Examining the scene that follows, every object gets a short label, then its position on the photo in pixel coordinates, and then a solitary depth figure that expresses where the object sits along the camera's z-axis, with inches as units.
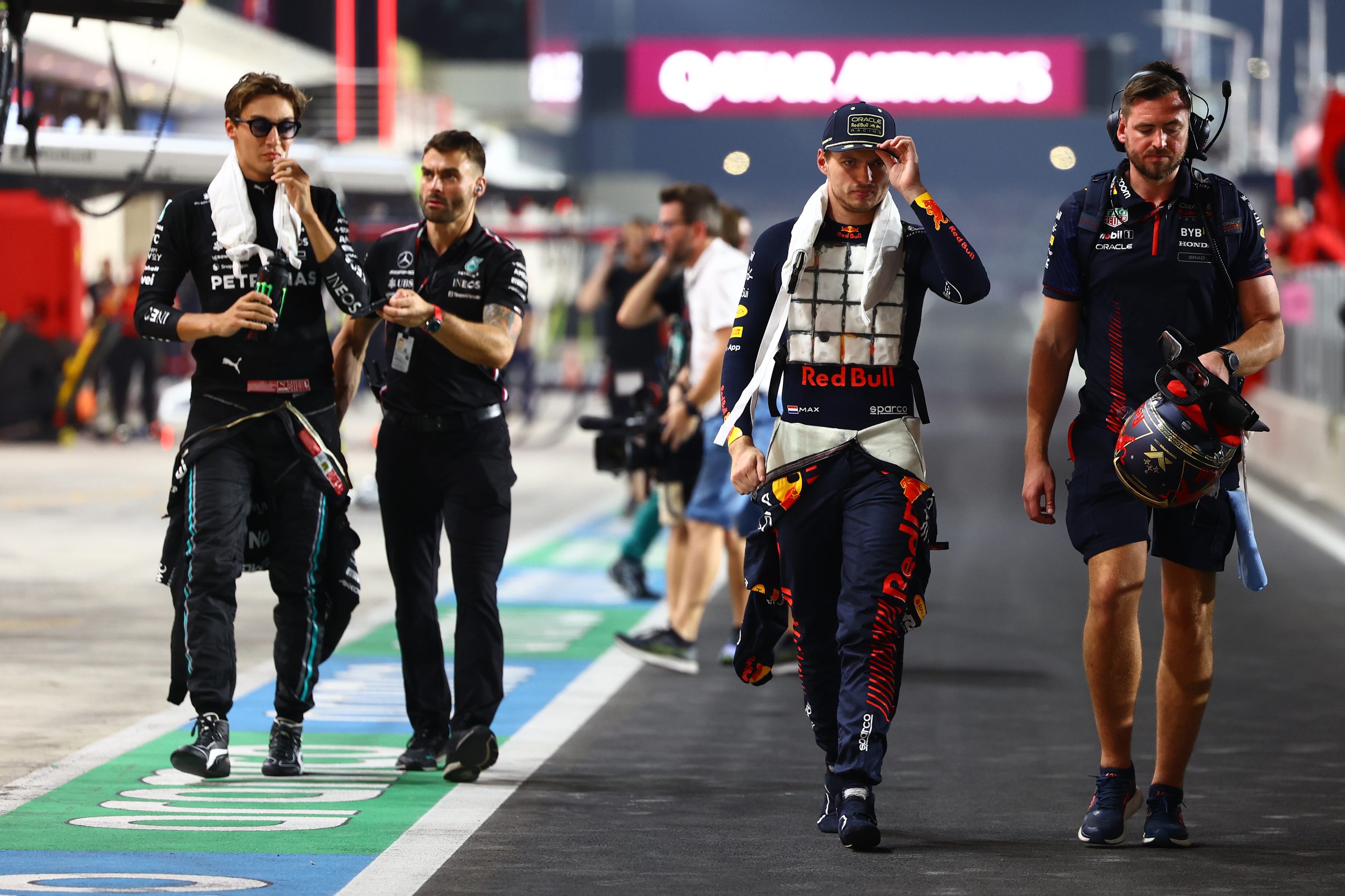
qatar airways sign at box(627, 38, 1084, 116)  3620.0
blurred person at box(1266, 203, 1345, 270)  1819.0
